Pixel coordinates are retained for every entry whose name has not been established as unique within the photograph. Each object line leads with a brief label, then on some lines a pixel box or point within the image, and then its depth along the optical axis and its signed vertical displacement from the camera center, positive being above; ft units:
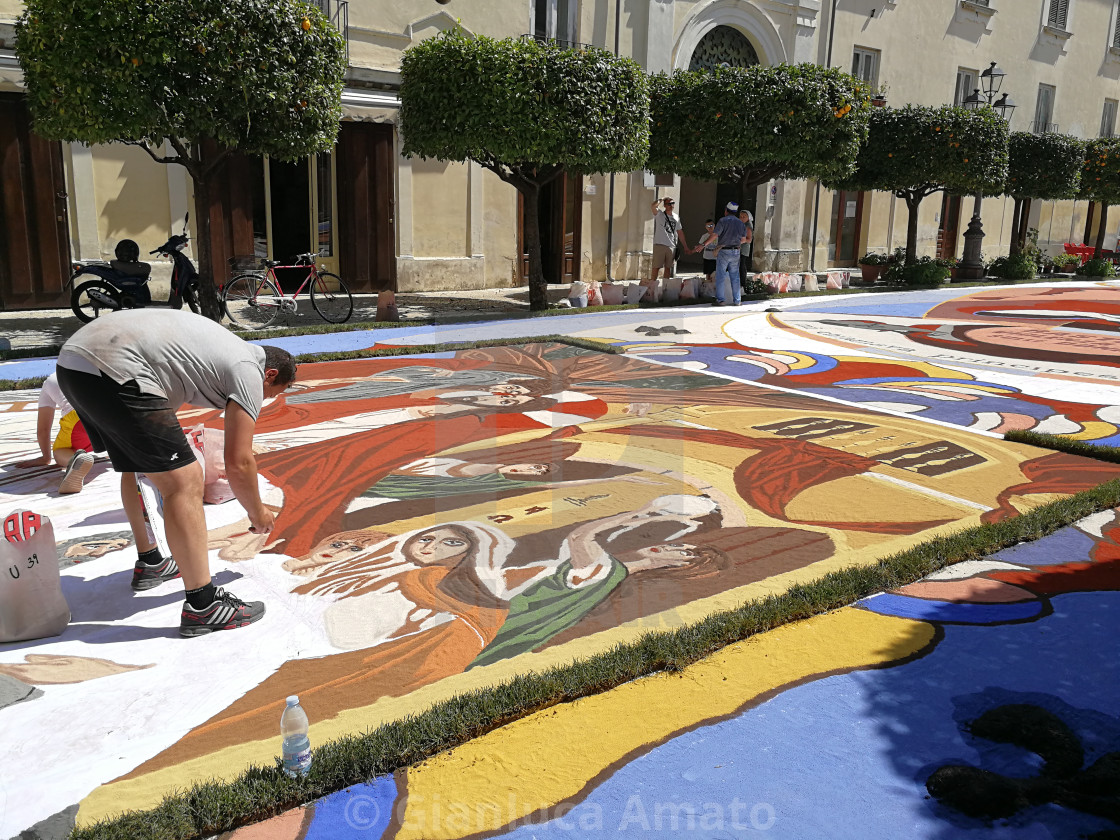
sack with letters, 11.42 -4.54
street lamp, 76.43 -0.56
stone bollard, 43.34 -3.53
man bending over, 11.14 -2.16
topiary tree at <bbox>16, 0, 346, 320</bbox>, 32.55 +5.95
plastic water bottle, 8.91 -5.01
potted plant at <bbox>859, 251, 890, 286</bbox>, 74.23 -1.86
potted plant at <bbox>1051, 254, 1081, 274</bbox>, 84.17 -1.55
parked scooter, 36.88 -2.22
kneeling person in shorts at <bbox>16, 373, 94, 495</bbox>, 18.48 -4.29
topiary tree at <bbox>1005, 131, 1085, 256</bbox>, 79.05 +7.20
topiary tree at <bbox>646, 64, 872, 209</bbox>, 52.44 +7.17
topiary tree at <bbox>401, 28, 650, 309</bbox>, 42.52 +6.36
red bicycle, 40.81 -3.07
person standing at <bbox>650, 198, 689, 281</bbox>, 57.62 +0.84
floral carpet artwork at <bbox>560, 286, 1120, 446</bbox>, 26.40 -4.37
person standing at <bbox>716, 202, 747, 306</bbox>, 51.47 -0.84
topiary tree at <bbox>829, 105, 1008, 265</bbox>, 67.26 +7.18
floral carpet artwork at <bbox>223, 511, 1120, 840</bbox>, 8.53 -5.36
